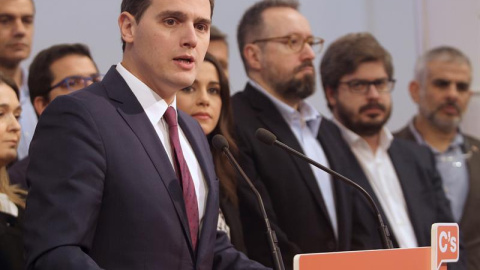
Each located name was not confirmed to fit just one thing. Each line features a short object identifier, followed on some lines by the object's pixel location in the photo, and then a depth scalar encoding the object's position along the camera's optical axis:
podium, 3.45
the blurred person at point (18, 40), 7.14
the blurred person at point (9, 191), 5.10
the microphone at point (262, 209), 3.88
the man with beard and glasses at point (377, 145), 7.55
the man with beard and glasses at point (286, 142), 6.57
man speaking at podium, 3.80
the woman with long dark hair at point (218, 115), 6.14
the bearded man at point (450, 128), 8.89
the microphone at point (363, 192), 4.40
